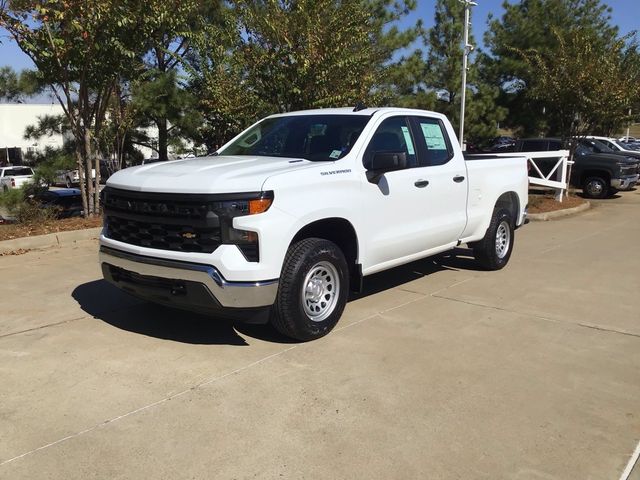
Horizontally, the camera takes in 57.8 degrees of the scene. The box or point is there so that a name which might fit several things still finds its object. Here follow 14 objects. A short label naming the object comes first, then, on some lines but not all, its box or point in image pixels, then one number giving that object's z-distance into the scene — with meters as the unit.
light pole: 19.41
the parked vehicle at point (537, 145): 18.23
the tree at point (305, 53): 10.81
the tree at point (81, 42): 8.95
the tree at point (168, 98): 14.97
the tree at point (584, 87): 15.23
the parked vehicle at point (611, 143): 20.55
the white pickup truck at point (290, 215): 4.23
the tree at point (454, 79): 23.50
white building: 36.31
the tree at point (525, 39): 24.67
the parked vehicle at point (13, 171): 24.44
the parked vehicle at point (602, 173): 17.05
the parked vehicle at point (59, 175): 11.21
